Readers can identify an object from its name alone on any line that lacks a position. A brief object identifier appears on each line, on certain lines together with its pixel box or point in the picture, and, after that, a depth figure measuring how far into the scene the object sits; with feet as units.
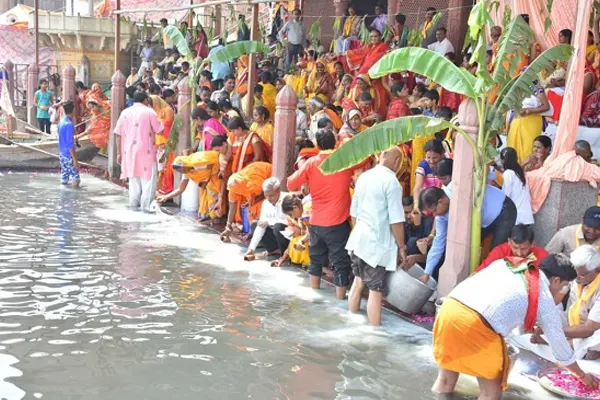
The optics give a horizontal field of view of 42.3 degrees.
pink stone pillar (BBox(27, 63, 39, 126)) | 71.15
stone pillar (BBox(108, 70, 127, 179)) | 50.47
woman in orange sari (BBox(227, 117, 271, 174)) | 34.58
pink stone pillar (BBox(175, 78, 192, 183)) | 41.88
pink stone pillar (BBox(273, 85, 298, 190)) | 32.60
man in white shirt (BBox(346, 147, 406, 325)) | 22.52
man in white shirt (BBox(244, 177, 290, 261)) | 28.99
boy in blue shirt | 45.65
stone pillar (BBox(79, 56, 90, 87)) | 86.38
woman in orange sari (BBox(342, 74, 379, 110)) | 37.73
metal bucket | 23.11
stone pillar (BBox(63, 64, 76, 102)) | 58.65
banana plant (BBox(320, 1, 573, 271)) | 22.63
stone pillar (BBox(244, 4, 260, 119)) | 42.55
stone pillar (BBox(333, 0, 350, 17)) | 58.85
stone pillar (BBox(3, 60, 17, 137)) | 74.48
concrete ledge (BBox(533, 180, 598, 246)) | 23.63
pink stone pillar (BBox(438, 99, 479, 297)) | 23.12
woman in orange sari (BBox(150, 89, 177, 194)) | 43.37
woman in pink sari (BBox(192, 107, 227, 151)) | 37.60
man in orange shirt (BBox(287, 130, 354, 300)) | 25.54
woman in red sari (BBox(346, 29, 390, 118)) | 43.04
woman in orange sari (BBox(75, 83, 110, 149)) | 54.13
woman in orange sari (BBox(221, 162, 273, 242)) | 32.53
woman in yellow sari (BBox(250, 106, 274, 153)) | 35.70
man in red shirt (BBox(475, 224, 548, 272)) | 19.44
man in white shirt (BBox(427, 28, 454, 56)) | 44.24
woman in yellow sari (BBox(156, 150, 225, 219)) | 35.68
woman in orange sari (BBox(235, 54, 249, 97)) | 48.16
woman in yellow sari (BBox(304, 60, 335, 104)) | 45.44
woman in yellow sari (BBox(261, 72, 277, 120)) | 46.75
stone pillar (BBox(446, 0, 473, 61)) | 46.98
